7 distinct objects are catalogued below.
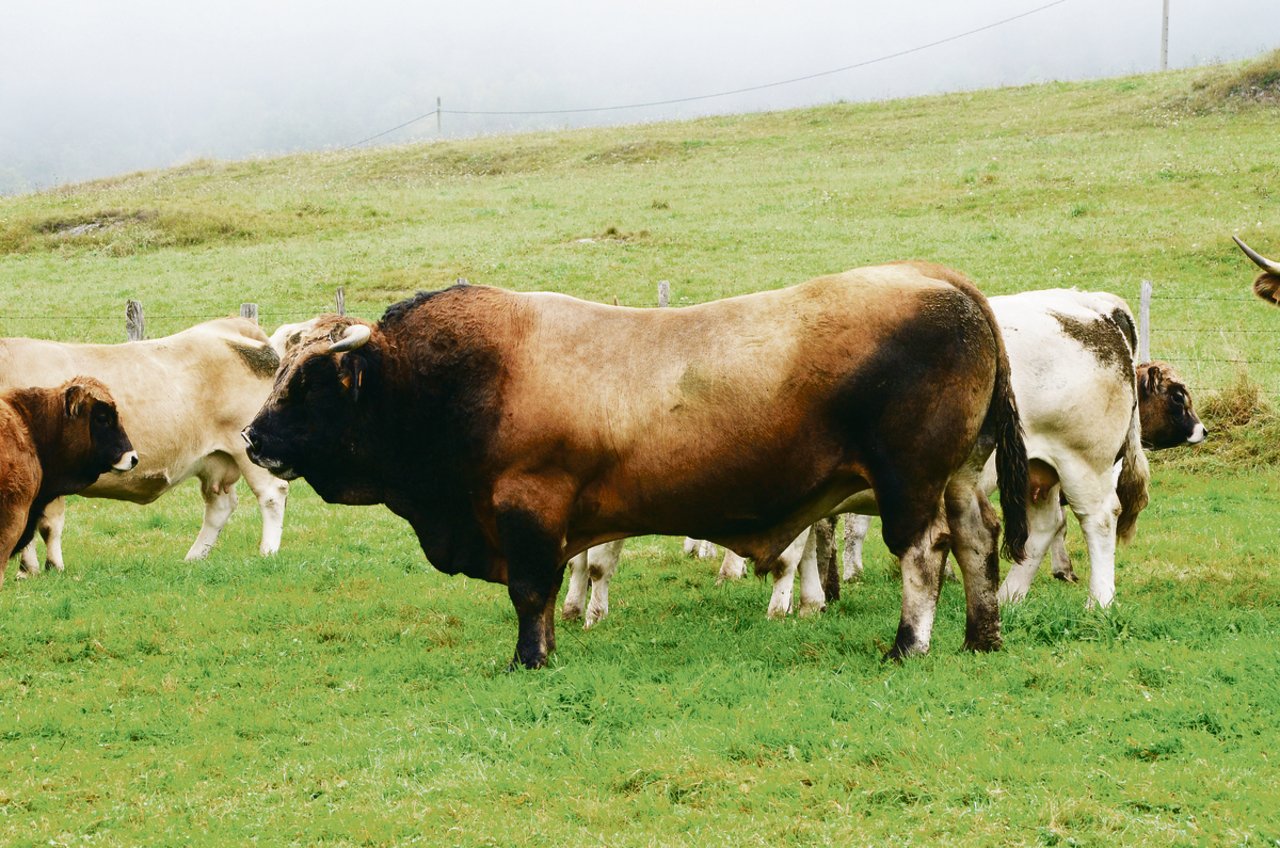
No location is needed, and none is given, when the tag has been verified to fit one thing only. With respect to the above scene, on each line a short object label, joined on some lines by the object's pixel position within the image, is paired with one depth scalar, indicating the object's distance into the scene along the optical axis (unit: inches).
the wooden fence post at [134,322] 783.1
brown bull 308.7
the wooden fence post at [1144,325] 728.3
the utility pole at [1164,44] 2333.9
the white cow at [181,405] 483.5
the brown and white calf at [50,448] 388.2
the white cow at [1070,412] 371.2
